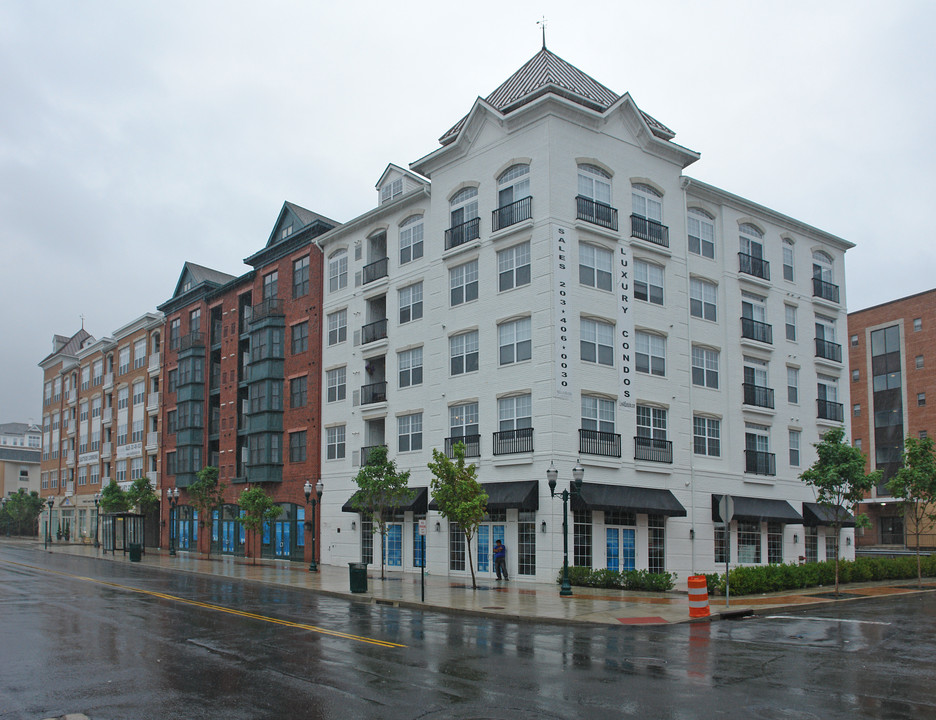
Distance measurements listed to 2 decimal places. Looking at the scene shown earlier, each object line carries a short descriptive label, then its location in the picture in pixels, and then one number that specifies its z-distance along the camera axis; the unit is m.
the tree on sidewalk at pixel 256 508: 43.22
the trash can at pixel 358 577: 27.08
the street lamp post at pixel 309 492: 36.75
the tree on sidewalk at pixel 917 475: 30.52
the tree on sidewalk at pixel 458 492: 27.89
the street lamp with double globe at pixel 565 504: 25.41
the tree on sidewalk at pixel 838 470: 27.42
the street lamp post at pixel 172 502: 53.25
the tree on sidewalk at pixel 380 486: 32.56
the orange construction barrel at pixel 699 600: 19.92
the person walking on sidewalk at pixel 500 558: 30.92
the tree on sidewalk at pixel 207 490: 51.09
